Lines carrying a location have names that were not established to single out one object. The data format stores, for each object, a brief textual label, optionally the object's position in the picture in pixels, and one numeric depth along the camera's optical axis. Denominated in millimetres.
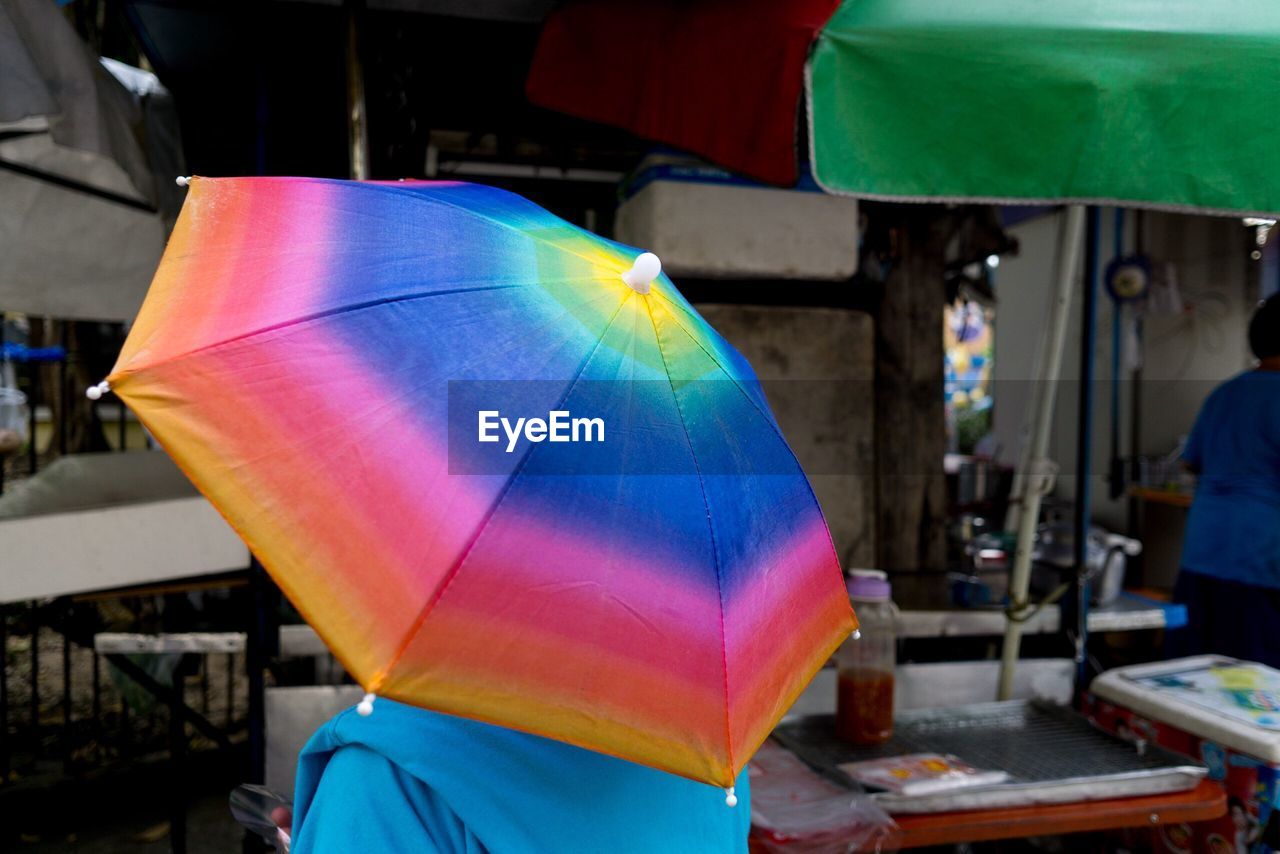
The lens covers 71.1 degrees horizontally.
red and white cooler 2420
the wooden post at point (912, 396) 3748
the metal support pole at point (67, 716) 4273
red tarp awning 2084
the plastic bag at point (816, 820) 2000
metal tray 2207
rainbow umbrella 968
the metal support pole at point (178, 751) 2691
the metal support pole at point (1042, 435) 2686
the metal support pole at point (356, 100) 2283
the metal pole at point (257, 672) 2508
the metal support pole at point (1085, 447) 2945
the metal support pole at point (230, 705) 4450
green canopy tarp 1836
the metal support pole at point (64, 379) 4961
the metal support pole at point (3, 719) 4195
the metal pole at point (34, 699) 4145
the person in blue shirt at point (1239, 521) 3766
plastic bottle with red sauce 2568
